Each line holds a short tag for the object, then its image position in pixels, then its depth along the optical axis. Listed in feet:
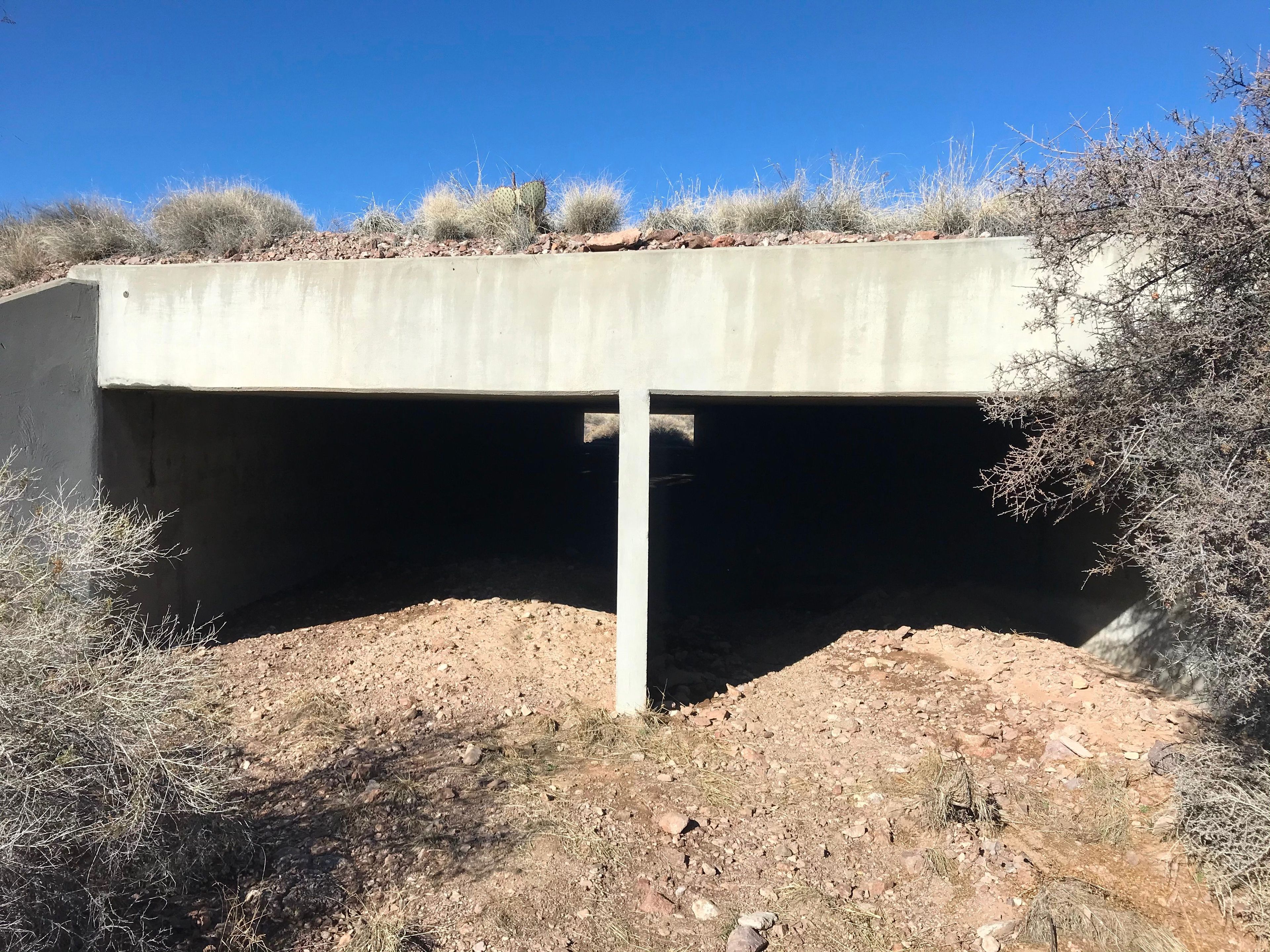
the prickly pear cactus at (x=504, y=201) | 23.86
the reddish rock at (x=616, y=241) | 19.80
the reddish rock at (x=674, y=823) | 14.30
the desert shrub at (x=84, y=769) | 10.17
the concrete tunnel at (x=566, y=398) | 17.24
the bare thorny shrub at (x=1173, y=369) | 12.45
